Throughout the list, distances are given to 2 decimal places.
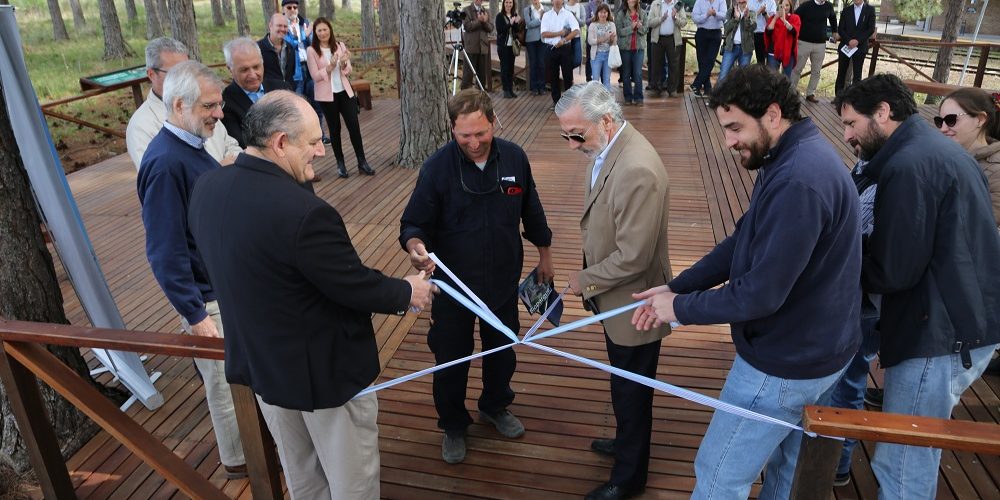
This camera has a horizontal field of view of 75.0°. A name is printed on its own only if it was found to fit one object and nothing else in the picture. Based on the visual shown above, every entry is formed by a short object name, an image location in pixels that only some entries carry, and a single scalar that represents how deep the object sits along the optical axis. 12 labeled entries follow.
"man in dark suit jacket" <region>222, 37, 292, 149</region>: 3.70
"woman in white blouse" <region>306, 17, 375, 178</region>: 6.16
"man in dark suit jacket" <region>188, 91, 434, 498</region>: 1.58
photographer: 10.01
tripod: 9.79
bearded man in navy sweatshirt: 1.49
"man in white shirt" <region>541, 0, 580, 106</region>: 9.16
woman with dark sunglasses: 2.51
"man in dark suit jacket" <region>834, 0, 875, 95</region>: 8.55
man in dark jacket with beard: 1.76
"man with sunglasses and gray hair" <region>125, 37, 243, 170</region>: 2.69
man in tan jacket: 2.03
